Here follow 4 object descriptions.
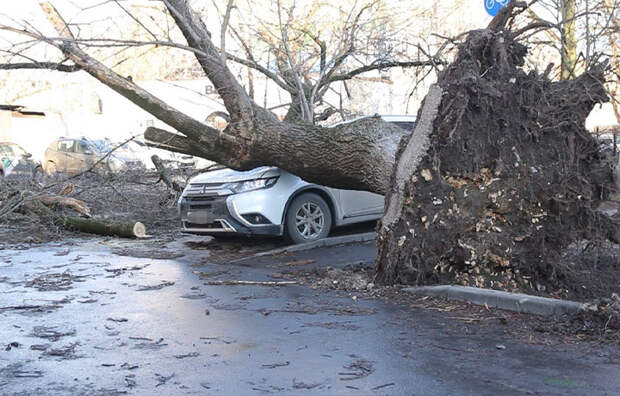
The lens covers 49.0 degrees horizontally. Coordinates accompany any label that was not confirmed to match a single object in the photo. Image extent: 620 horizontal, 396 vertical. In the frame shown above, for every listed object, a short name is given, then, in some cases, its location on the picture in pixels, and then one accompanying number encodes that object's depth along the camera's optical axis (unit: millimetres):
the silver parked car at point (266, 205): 9688
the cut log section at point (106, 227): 11758
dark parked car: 23219
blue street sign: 9045
